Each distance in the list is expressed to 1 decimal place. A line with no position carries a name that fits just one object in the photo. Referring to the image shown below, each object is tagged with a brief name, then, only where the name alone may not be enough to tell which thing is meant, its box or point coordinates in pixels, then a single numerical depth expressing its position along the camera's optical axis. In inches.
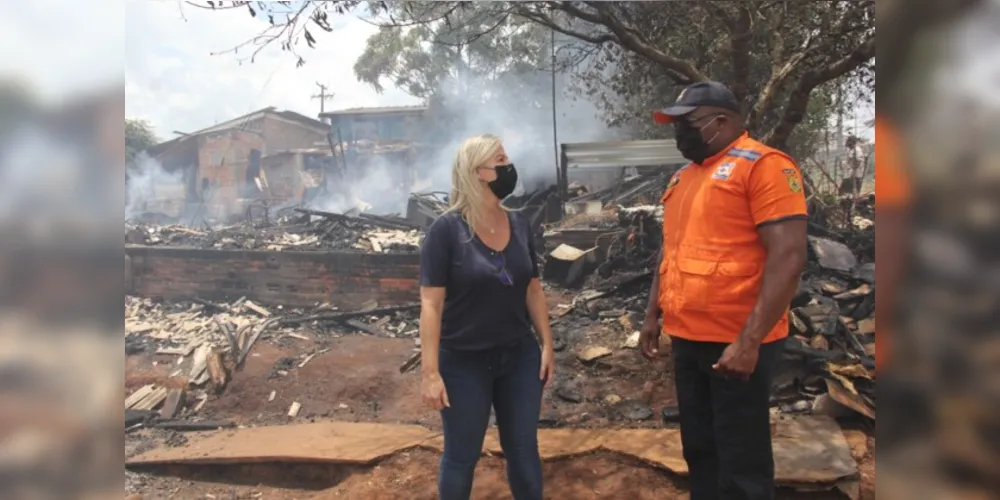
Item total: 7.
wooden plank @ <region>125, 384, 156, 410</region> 163.2
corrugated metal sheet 178.2
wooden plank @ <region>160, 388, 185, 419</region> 164.1
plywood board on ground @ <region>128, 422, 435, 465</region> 149.0
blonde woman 99.7
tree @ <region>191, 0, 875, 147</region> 161.0
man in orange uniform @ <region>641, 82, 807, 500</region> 89.7
